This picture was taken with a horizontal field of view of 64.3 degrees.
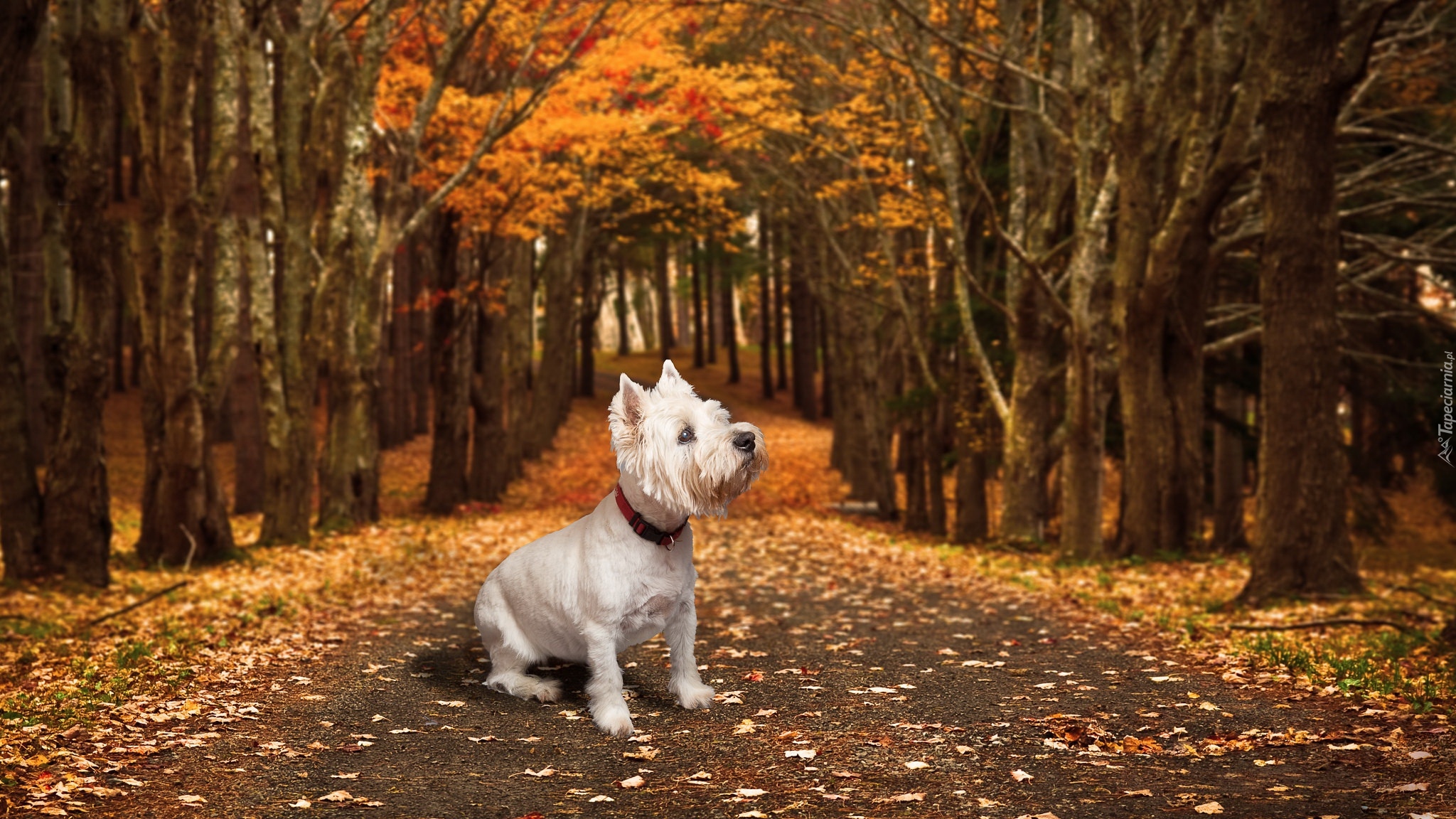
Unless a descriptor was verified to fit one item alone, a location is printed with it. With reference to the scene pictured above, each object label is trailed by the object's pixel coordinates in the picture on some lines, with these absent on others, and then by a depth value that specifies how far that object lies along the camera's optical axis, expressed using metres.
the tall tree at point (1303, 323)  9.67
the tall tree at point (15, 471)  11.42
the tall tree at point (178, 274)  13.14
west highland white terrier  5.51
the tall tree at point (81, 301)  11.57
